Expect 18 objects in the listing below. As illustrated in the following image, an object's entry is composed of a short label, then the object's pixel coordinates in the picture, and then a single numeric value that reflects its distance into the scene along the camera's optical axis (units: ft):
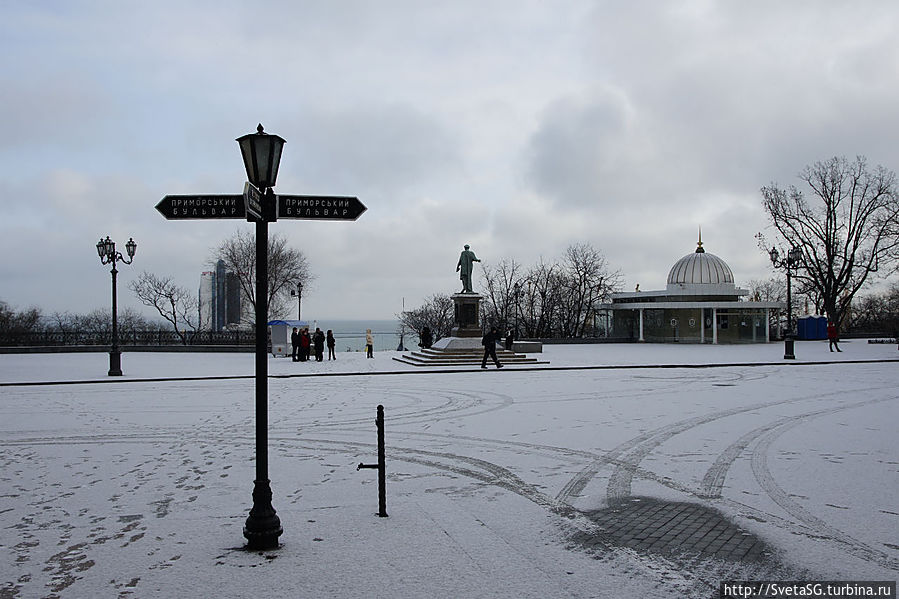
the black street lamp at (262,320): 18.63
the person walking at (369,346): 115.65
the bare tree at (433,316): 221.35
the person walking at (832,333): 117.60
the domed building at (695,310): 161.79
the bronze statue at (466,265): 113.19
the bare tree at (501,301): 204.64
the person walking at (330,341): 111.34
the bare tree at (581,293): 199.31
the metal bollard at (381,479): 21.52
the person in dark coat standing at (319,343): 109.50
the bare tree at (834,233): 167.43
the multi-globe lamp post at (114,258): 80.28
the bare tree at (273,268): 181.78
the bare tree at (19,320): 153.80
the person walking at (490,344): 88.89
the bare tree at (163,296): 191.31
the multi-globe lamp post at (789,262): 100.18
